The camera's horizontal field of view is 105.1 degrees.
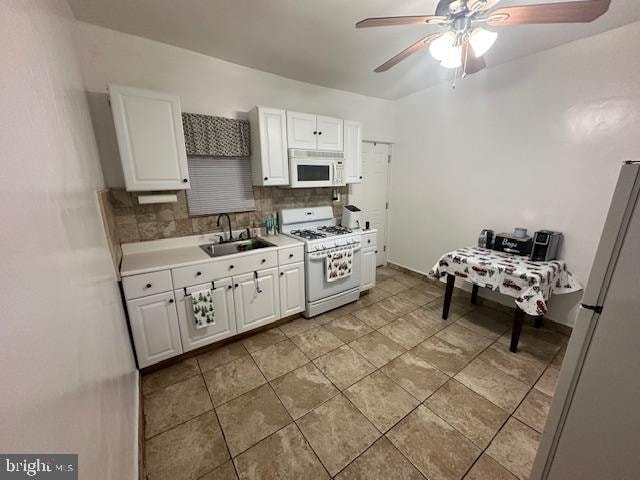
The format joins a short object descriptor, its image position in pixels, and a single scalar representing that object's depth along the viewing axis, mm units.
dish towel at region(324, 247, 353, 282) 2682
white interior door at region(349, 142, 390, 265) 3707
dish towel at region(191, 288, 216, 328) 2020
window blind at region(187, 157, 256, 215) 2428
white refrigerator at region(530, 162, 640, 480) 792
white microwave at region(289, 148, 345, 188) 2658
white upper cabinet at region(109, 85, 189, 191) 1832
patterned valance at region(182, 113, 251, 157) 2268
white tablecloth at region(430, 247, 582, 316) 2002
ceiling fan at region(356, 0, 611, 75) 1153
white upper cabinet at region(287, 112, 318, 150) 2586
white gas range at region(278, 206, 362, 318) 2636
